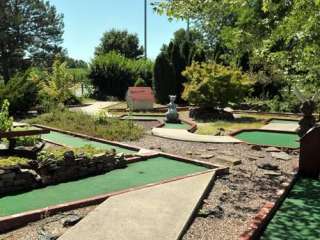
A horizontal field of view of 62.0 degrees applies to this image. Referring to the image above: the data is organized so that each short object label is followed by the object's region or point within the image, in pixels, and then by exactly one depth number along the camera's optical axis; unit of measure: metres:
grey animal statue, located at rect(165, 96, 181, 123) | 9.58
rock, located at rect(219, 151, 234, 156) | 5.97
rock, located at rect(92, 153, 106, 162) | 4.78
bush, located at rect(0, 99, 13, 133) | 5.08
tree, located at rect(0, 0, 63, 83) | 22.49
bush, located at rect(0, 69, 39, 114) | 10.09
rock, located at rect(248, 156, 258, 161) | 5.74
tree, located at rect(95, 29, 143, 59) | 37.74
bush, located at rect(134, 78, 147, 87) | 15.71
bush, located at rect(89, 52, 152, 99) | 17.64
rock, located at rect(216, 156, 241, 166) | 5.42
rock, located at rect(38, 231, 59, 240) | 2.91
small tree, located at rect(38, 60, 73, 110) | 10.61
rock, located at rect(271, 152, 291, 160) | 5.84
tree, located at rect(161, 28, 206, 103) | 15.16
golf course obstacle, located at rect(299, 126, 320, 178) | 4.85
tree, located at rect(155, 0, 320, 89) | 4.05
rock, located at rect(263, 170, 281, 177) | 4.96
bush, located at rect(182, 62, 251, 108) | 10.24
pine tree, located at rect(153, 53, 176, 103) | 15.00
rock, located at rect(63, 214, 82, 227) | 3.17
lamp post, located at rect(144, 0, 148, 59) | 23.44
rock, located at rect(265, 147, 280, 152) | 6.36
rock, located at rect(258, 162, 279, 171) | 5.28
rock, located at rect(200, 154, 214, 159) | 5.65
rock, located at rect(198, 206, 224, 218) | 3.53
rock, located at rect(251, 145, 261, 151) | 6.44
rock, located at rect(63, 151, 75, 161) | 4.55
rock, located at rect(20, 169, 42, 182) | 4.16
